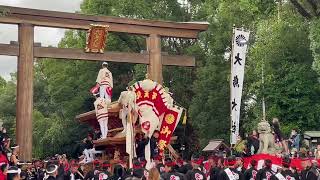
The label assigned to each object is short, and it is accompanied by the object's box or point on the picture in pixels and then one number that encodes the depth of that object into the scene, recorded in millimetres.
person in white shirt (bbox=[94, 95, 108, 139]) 17531
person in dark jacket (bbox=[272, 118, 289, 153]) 16353
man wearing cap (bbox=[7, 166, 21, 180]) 9141
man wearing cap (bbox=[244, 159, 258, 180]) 12430
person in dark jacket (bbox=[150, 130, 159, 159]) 16141
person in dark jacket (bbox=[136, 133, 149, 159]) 16000
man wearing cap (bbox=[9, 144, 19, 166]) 13609
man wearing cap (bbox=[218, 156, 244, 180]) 12133
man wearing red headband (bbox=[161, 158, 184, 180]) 11305
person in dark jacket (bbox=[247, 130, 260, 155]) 15852
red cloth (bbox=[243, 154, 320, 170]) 13461
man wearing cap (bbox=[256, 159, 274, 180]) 11953
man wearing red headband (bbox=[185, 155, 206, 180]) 12156
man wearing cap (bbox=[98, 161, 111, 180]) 12555
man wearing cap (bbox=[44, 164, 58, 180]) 9453
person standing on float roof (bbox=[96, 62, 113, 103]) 19344
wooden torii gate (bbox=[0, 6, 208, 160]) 18594
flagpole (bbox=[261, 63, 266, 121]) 23778
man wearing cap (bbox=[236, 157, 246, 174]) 12745
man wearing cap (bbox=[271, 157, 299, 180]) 11820
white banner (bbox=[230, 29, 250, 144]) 19375
